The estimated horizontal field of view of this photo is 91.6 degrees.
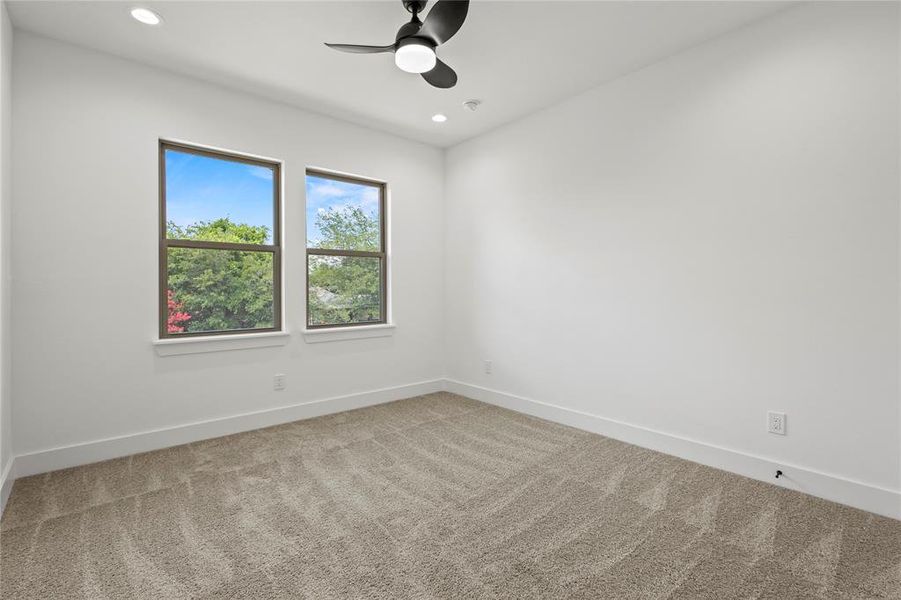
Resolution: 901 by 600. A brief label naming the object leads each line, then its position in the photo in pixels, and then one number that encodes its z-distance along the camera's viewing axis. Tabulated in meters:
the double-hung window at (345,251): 4.06
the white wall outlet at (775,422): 2.56
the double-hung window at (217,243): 3.29
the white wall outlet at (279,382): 3.71
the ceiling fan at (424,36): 2.04
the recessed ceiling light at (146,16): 2.49
